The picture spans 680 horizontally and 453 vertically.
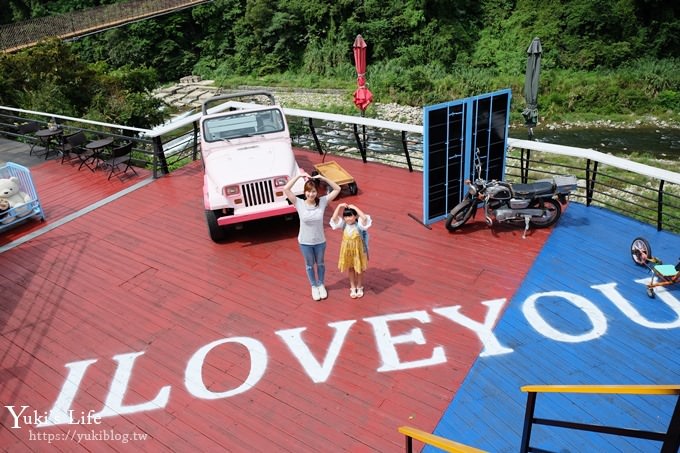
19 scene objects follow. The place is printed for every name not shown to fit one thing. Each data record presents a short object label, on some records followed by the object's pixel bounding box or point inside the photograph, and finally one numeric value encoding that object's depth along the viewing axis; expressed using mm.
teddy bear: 8836
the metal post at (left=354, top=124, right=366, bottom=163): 10002
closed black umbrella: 8492
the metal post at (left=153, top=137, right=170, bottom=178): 10195
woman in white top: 5922
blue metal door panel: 7398
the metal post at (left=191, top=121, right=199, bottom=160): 11025
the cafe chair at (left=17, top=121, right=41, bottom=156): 13625
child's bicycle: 6023
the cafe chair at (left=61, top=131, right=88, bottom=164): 11594
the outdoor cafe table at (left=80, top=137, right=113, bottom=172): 10859
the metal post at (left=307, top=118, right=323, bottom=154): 10528
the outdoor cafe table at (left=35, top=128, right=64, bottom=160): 11883
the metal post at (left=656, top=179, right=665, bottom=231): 6770
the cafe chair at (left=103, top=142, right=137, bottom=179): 10547
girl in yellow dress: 5977
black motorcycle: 7430
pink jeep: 7527
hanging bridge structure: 30586
